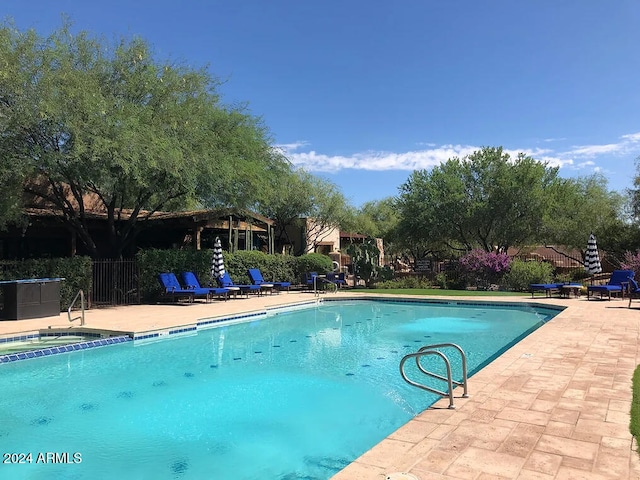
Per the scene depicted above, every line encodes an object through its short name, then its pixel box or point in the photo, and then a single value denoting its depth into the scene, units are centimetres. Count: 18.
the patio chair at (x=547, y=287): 1761
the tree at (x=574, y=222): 2414
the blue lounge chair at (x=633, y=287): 1509
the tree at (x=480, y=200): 2417
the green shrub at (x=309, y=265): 2464
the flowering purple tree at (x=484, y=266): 2194
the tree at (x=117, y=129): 1198
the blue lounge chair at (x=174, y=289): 1634
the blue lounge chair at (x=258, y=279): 2042
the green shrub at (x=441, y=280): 2328
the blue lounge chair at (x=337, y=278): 2239
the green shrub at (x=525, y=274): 2075
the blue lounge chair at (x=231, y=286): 1878
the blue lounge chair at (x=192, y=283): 1711
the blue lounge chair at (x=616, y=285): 1625
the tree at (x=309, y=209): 3341
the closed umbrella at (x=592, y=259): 1817
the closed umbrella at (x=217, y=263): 1797
